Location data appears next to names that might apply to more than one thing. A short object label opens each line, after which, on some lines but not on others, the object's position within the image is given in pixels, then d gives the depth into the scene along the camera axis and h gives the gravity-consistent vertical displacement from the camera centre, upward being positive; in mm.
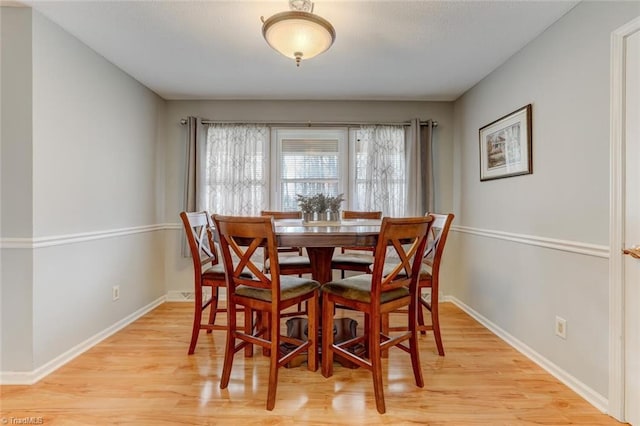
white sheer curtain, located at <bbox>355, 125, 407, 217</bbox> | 3629 +494
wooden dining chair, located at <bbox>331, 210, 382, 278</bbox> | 2652 -411
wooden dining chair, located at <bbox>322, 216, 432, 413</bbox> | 1634 -464
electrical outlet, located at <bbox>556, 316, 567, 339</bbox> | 1996 -717
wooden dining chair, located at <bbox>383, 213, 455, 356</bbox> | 2244 -491
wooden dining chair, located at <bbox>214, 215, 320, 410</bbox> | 1639 -438
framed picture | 2391 +551
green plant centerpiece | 2553 +37
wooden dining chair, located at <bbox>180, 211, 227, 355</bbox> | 2288 -463
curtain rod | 3623 +1018
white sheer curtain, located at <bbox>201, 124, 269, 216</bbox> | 3604 +467
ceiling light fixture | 1739 +1018
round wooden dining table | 1698 -129
